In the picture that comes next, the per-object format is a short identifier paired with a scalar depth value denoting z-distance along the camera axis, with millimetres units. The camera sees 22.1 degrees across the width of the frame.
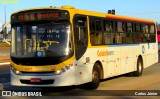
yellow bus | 12359
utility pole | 13761
